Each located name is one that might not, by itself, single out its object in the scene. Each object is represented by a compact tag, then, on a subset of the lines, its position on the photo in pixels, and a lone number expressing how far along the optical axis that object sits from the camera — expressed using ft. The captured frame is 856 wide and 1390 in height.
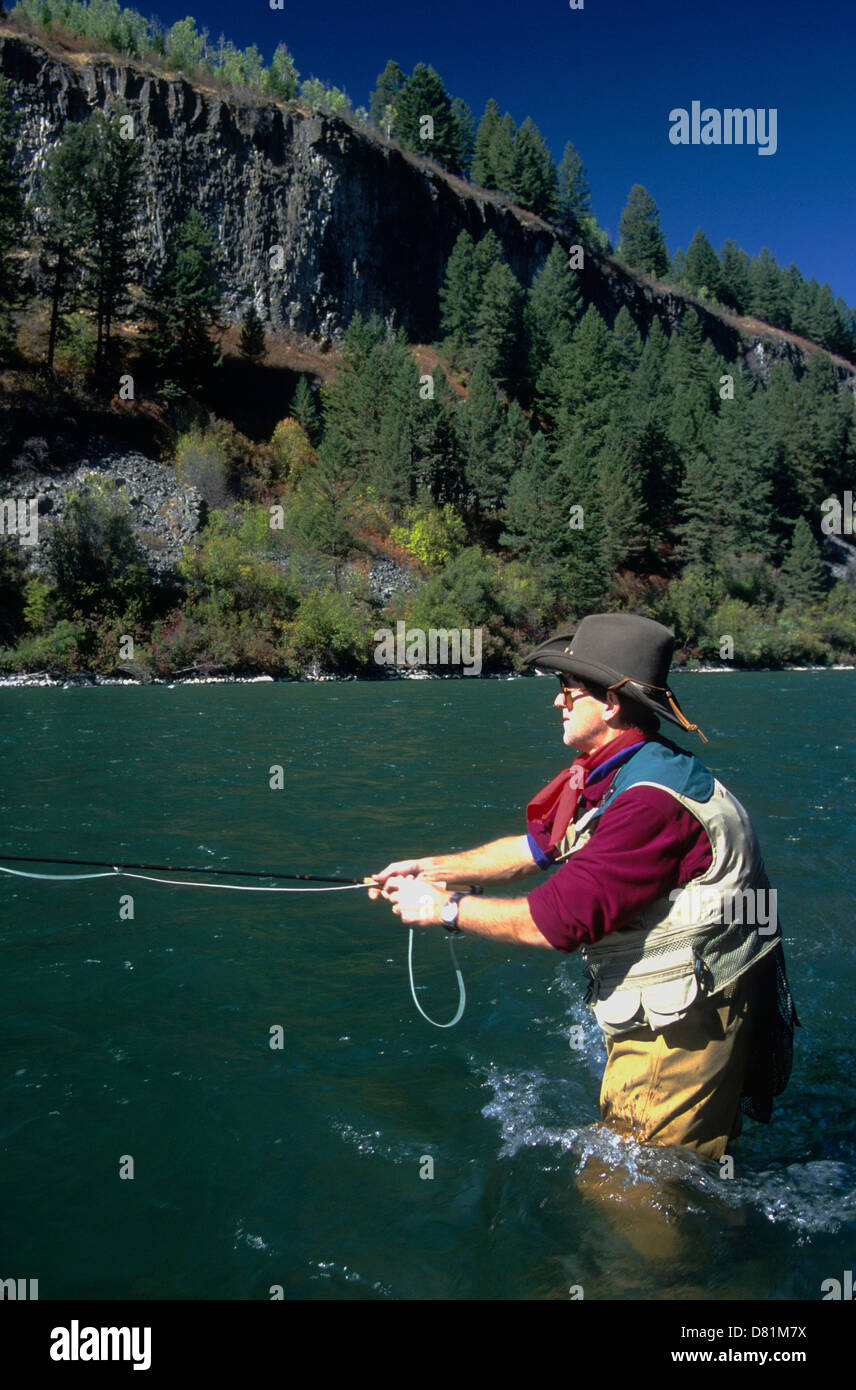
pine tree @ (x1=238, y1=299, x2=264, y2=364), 225.35
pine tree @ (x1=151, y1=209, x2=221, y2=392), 187.21
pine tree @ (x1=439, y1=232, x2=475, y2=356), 262.06
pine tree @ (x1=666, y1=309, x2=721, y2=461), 241.55
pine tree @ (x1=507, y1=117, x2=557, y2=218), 354.74
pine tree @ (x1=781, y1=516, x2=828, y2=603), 219.61
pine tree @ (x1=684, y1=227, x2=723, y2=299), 450.30
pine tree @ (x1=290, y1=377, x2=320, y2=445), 214.07
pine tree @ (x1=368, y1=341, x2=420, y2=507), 189.57
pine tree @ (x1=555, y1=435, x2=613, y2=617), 175.32
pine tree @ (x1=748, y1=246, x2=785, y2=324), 460.96
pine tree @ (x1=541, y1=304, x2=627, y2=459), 229.25
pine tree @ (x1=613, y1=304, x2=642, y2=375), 310.86
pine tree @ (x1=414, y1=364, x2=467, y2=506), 192.34
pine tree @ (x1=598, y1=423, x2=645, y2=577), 190.90
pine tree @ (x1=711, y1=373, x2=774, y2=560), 223.10
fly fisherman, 10.42
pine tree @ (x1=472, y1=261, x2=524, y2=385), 247.50
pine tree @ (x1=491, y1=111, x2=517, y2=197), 352.90
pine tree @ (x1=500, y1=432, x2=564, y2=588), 178.09
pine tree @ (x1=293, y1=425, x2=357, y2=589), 162.81
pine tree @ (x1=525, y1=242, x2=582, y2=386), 263.29
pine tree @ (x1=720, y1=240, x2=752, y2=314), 463.01
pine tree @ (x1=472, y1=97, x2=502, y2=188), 357.20
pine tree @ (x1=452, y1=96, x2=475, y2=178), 352.69
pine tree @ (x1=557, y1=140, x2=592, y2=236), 374.43
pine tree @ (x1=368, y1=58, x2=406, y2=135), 344.69
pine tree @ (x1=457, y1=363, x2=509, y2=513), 197.36
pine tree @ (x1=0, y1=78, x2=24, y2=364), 154.51
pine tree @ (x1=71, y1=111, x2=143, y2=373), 171.83
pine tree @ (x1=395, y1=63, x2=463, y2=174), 334.03
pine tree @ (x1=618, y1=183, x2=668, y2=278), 428.15
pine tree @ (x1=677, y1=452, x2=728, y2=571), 216.74
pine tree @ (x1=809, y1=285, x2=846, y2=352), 464.65
